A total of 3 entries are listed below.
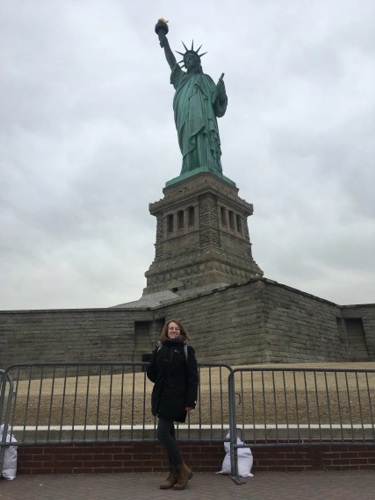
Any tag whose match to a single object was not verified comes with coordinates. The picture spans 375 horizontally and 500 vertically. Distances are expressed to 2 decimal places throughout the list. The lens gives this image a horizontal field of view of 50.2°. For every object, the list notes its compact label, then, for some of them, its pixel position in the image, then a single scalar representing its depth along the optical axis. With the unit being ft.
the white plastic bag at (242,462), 16.57
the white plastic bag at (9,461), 16.12
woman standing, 14.94
